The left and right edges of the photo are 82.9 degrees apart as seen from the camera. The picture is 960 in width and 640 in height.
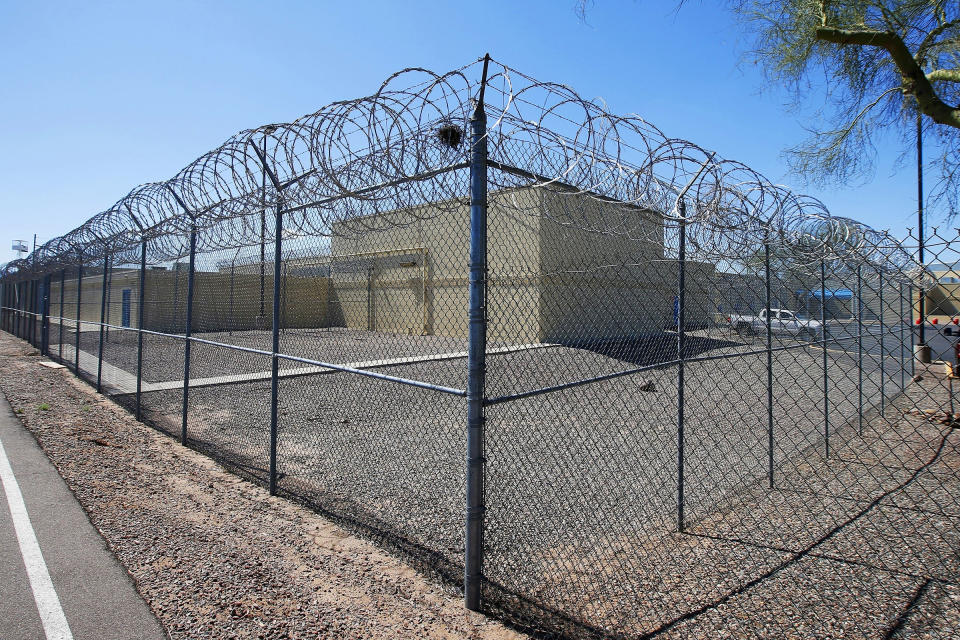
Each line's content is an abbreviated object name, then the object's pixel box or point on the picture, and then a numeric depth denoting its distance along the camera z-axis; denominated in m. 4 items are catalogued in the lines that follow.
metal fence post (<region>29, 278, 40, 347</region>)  16.78
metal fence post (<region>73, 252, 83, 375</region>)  10.50
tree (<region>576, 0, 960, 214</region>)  5.53
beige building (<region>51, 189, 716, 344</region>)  13.81
